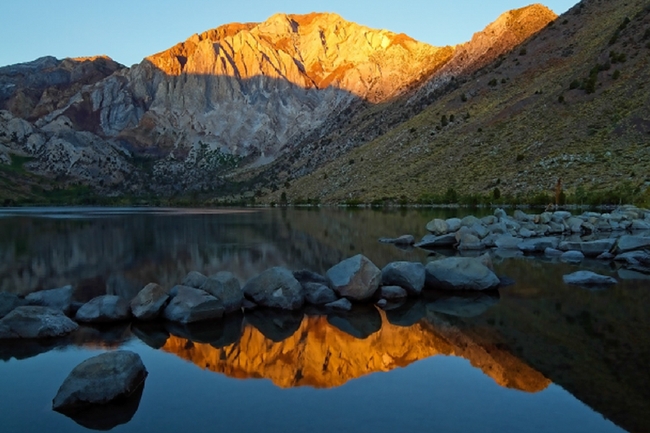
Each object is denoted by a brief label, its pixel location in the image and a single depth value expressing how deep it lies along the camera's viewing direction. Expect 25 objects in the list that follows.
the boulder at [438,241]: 34.19
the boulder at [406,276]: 19.62
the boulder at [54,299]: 17.05
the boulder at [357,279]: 18.69
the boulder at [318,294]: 18.52
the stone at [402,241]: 35.09
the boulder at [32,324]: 14.71
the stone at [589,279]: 21.22
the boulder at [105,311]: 16.23
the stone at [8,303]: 16.38
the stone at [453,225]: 36.95
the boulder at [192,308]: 16.22
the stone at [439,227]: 36.94
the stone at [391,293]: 19.27
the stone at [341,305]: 17.89
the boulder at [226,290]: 17.30
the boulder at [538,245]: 31.48
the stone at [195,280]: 17.64
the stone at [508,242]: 32.79
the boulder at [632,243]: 27.98
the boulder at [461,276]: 20.39
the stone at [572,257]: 28.22
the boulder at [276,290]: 17.92
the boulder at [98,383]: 10.10
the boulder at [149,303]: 16.31
